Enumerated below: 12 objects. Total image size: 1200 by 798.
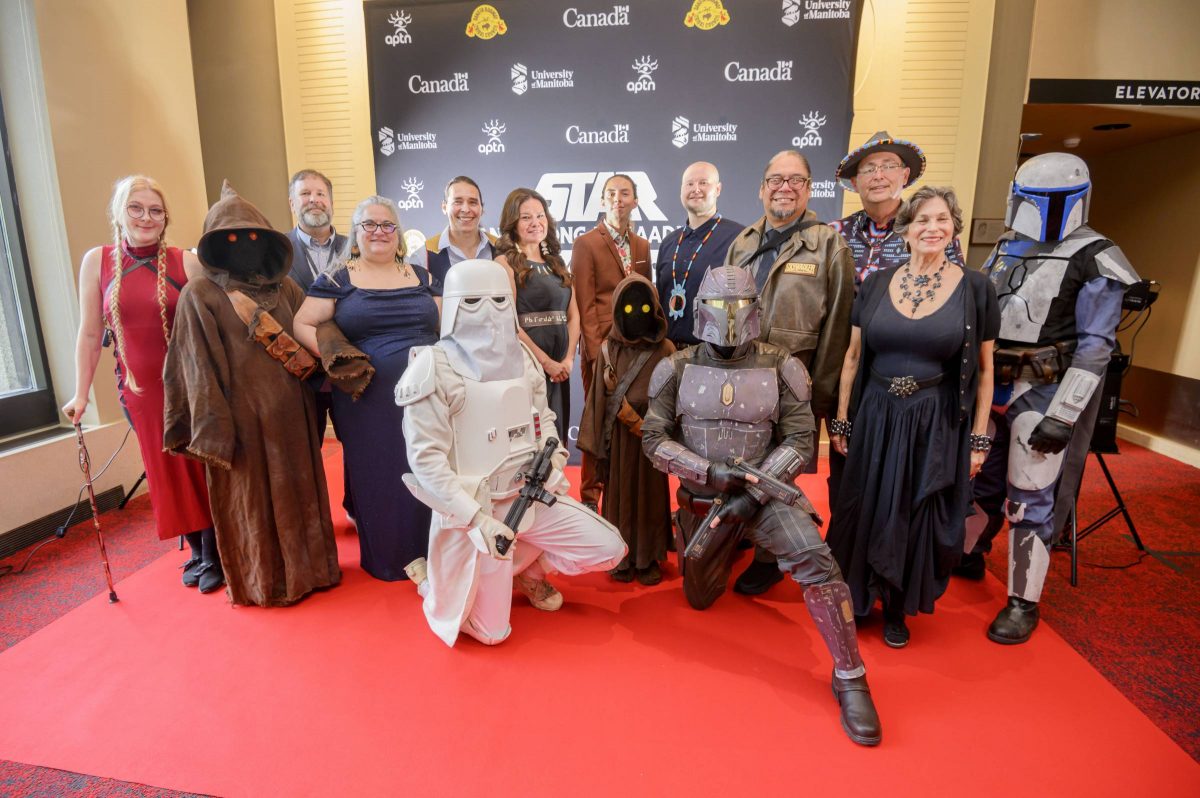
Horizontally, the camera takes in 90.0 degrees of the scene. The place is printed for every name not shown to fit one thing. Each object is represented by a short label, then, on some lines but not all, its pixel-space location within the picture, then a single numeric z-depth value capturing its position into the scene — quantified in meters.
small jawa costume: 3.03
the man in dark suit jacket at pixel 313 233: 3.60
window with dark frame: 4.07
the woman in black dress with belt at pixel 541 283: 3.40
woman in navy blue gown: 2.96
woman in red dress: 2.97
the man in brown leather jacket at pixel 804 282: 2.98
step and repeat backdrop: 4.86
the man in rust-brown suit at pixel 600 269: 3.58
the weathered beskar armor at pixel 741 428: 2.32
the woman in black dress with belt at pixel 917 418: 2.53
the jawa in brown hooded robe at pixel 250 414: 2.79
